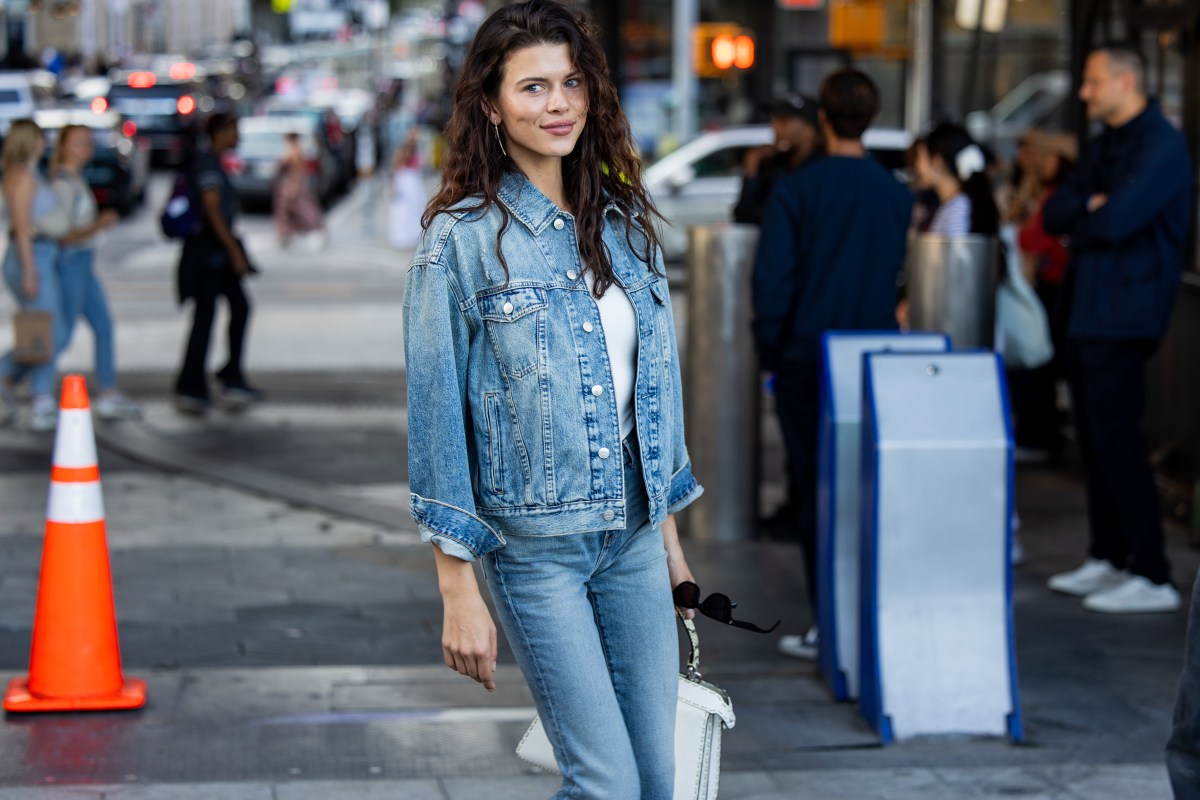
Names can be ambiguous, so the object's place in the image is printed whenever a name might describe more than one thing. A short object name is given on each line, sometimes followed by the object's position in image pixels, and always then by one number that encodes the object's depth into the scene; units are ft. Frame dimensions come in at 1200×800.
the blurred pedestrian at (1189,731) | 9.94
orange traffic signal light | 71.00
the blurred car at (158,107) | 119.14
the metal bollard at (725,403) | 24.75
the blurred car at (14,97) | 100.68
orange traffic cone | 16.39
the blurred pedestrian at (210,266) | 35.37
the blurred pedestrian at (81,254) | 32.86
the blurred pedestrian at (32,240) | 31.91
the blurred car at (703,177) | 59.41
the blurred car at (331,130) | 106.32
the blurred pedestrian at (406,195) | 76.79
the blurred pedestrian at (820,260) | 18.54
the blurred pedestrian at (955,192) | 25.34
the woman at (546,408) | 9.45
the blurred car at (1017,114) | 53.67
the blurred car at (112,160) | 84.64
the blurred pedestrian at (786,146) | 26.40
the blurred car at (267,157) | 90.84
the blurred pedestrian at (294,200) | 73.87
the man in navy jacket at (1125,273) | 20.08
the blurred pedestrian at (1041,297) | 30.58
